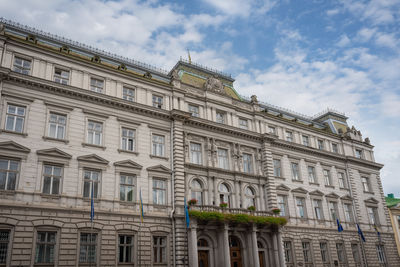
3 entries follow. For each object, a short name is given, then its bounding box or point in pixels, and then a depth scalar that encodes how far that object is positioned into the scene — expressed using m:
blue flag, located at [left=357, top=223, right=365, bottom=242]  42.91
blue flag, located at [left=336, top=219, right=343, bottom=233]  41.65
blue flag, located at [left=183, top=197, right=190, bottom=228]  31.40
